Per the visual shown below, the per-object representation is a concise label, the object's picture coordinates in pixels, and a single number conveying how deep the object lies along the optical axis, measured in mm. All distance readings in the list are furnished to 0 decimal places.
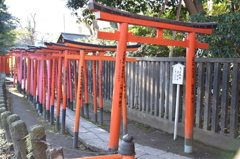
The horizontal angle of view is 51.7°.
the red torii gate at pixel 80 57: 5662
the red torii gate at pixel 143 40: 4090
